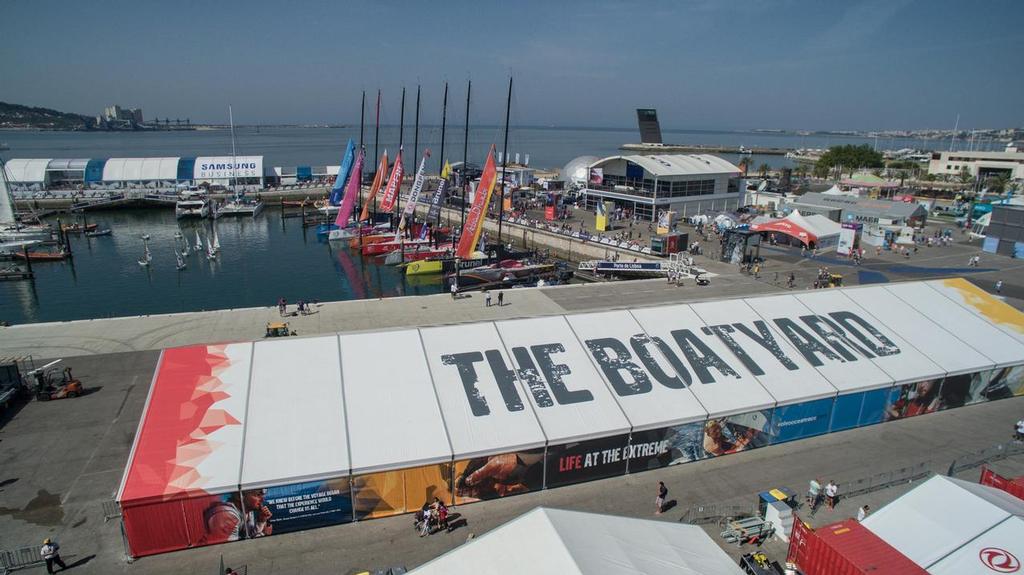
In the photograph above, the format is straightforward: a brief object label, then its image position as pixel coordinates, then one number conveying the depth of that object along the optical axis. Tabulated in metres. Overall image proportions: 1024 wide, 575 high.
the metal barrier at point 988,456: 18.36
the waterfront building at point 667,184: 61.34
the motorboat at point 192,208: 77.12
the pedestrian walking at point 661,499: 15.77
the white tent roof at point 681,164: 61.12
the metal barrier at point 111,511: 15.21
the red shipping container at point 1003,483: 15.33
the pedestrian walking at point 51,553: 12.95
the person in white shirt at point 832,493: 16.05
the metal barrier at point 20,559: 13.38
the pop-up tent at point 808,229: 50.94
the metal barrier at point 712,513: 15.45
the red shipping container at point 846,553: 12.00
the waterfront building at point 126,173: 84.62
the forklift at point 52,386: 21.67
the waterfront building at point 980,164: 104.94
